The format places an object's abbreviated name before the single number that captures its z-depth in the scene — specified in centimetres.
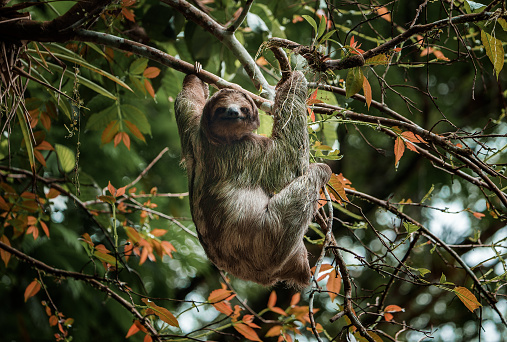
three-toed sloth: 832
